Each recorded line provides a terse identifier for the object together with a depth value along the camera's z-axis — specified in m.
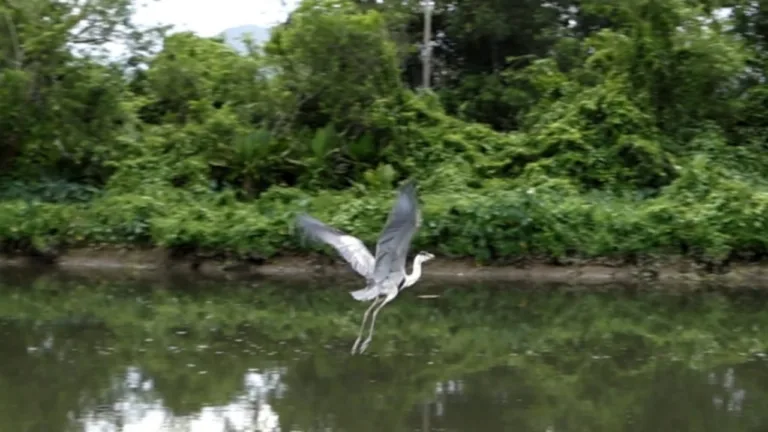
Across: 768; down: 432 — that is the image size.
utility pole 43.62
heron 17.77
